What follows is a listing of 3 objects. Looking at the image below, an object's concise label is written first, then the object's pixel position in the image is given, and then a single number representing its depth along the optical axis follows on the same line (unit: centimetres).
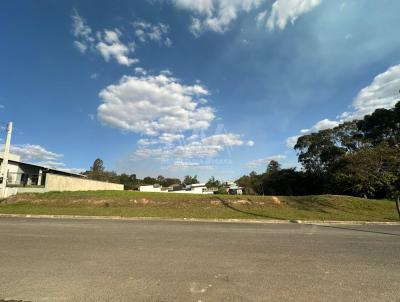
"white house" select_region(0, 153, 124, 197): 2764
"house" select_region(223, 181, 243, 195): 8371
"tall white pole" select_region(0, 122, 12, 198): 2386
